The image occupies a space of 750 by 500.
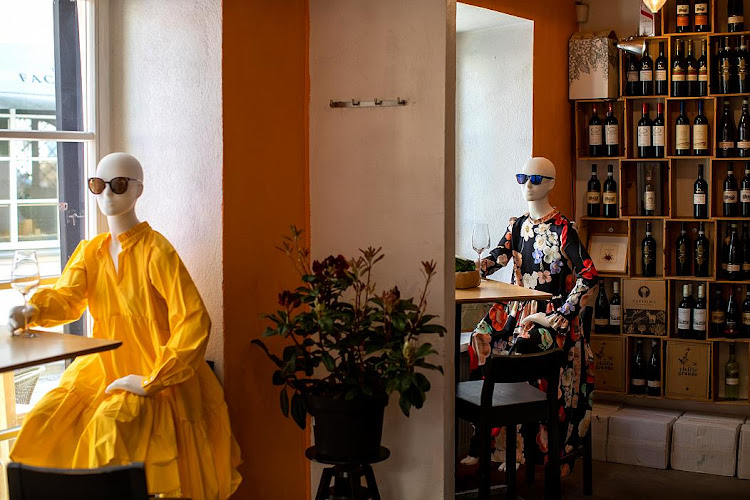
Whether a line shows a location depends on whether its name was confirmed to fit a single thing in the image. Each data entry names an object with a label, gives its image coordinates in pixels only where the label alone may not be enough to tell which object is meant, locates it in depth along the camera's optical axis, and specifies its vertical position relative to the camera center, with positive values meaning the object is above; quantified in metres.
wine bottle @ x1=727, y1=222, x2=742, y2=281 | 5.30 -0.25
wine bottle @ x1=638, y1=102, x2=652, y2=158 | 5.45 +0.46
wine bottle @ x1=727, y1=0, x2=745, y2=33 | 5.25 +1.11
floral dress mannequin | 4.38 -0.42
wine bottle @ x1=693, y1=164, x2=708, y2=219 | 5.36 +0.08
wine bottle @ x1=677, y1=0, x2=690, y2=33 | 5.37 +1.13
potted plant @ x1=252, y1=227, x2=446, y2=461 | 3.12 -0.50
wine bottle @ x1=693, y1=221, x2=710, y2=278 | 5.40 -0.25
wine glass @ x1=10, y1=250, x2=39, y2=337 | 2.87 -0.19
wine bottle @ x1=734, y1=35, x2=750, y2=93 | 5.25 +0.80
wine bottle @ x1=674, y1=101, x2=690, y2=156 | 5.38 +0.45
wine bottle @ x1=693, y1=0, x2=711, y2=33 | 5.32 +1.13
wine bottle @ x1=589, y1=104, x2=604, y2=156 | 5.60 +0.46
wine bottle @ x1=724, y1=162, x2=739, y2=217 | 5.31 +0.09
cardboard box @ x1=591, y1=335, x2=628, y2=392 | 5.57 -0.90
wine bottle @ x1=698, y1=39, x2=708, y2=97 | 5.33 +0.78
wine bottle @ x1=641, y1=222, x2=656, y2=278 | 5.55 -0.26
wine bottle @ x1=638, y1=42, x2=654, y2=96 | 5.46 +0.81
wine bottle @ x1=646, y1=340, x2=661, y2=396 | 5.50 -0.96
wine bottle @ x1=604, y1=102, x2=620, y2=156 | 5.52 +0.47
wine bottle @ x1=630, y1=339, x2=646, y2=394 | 5.54 -0.97
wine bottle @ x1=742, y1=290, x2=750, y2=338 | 5.32 -0.61
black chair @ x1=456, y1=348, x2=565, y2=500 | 3.52 -0.75
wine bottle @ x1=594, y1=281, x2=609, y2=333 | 5.62 -0.61
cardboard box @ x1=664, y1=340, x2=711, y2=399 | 5.39 -0.92
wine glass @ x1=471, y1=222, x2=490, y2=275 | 4.33 -0.11
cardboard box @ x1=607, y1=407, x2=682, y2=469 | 5.09 -1.25
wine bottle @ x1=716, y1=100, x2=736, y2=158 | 5.29 +0.44
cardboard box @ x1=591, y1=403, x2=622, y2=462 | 5.23 -1.25
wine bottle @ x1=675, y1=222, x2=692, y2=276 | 5.46 -0.25
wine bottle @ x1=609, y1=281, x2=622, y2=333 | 5.57 -0.59
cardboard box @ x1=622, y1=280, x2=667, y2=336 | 5.50 -0.56
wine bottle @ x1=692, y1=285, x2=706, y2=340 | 5.38 -0.60
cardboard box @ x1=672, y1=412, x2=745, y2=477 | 4.98 -1.27
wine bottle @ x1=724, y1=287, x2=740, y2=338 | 5.34 -0.63
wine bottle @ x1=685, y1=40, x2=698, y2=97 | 5.35 +0.79
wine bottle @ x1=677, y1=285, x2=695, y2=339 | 5.42 -0.60
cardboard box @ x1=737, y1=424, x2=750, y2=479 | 4.93 -1.30
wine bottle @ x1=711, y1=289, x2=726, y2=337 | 5.37 -0.61
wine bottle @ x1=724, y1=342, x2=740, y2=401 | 5.37 -0.96
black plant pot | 3.17 -0.73
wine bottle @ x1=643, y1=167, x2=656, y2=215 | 5.48 +0.08
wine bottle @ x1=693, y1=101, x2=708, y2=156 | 5.33 +0.44
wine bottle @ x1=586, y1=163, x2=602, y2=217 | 5.62 +0.10
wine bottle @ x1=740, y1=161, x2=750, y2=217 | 5.27 +0.10
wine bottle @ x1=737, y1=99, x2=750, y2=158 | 5.25 +0.44
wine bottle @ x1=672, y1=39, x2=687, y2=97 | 5.38 +0.78
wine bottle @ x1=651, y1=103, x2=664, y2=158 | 5.43 +0.47
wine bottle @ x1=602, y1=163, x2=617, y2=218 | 5.58 +0.10
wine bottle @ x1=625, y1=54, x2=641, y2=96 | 5.50 +0.80
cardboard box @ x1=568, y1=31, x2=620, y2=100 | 5.48 +0.87
